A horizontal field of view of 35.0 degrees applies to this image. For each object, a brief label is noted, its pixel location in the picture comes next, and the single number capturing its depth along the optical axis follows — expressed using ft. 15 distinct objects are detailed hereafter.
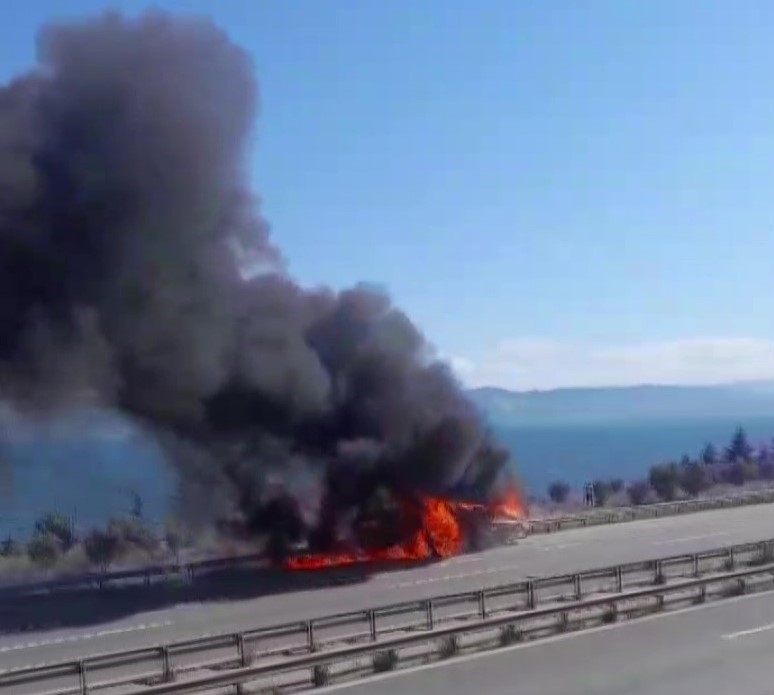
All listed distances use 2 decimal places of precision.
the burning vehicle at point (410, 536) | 107.96
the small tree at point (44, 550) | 118.26
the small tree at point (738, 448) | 302.66
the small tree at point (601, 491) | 200.13
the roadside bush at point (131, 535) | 125.08
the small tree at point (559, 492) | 220.53
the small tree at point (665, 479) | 203.69
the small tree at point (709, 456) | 292.30
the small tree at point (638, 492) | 195.52
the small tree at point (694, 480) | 210.38
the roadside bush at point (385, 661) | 53.52
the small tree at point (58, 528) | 139.25
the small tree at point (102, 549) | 118.62
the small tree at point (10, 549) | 131.85
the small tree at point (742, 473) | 237.70
